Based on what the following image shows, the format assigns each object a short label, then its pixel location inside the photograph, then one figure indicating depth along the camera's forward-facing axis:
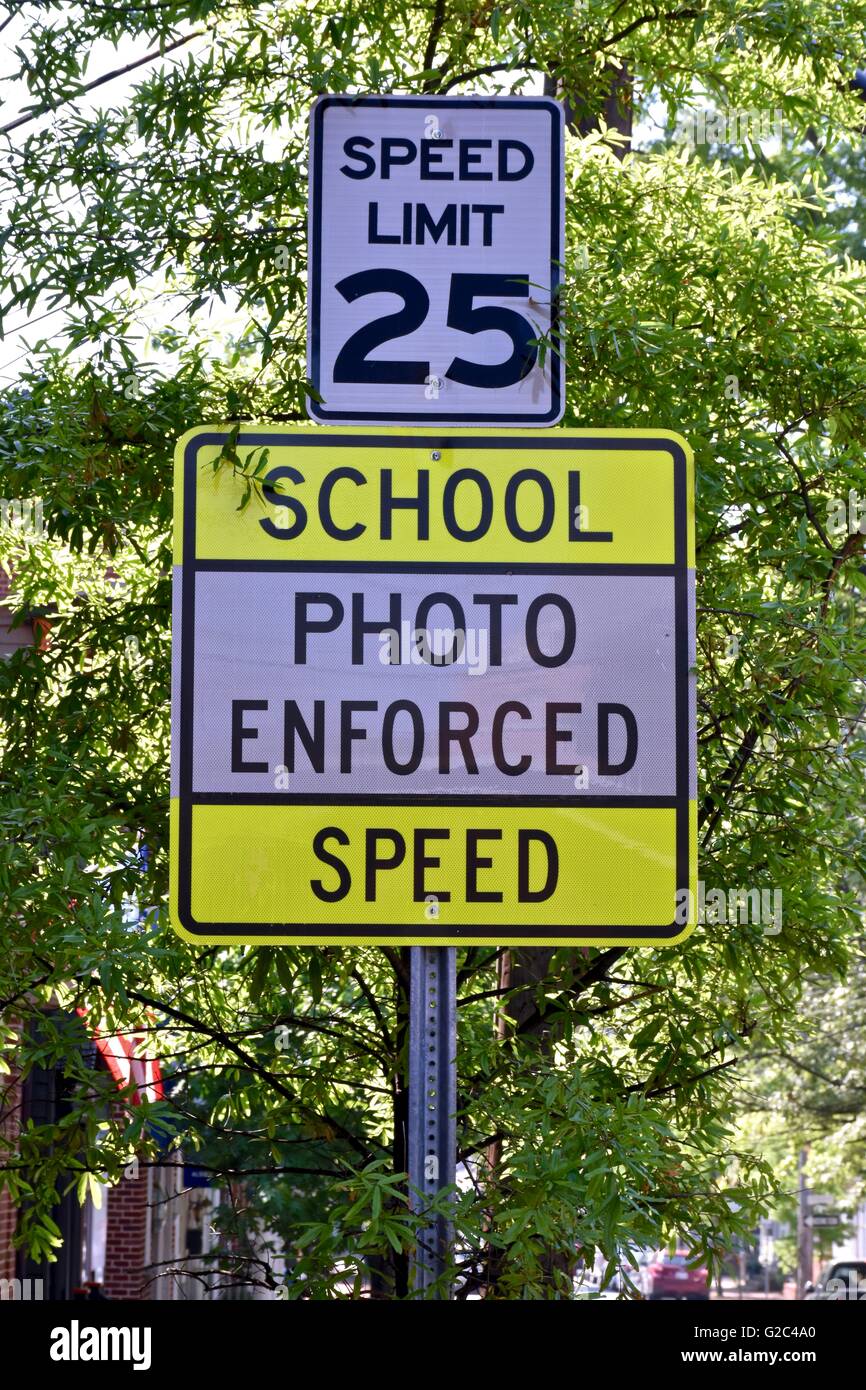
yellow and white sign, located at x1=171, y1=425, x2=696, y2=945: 2.71
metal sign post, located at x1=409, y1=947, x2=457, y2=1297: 2.64
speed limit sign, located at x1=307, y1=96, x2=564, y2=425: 2.99
